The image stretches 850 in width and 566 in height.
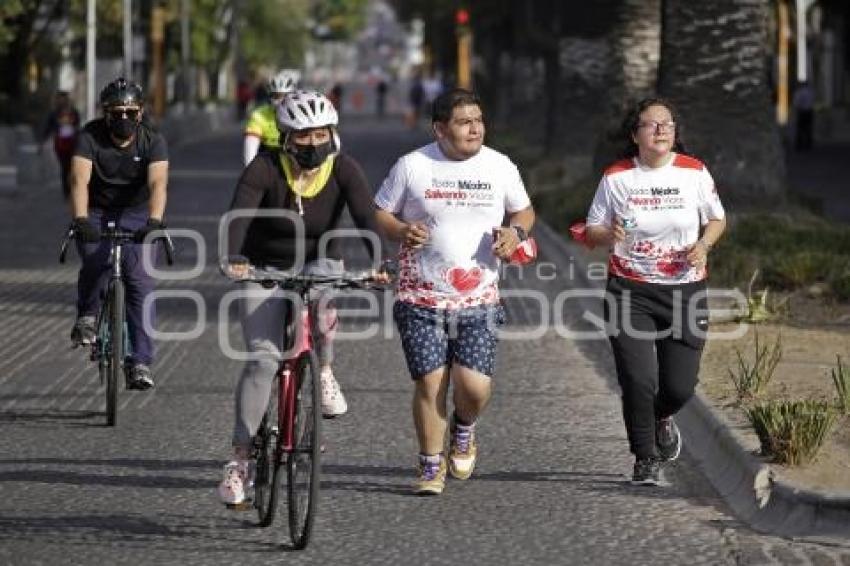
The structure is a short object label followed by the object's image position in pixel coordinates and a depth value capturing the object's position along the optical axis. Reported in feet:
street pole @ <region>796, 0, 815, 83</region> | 187.01
